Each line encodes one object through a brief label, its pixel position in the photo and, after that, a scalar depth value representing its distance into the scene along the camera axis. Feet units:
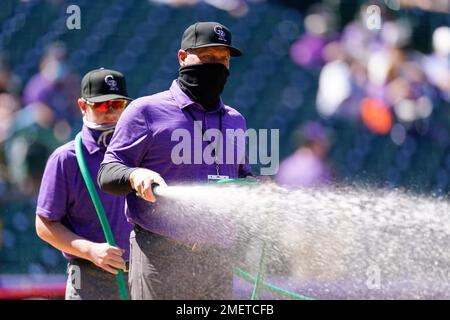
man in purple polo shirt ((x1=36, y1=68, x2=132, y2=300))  26.12
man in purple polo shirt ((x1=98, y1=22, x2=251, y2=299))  22.29
